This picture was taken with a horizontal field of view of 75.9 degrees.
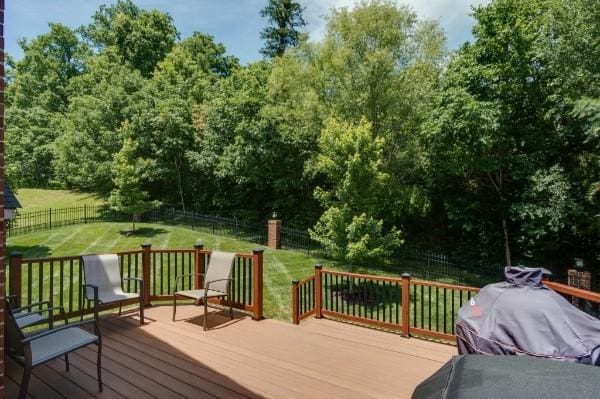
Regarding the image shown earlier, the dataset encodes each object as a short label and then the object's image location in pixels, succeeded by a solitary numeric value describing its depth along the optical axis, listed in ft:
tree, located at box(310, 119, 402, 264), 33.37
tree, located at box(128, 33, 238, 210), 60.80
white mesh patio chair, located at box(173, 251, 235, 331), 17.34
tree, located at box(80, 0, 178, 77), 92.84
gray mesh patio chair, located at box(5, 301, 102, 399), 9.13
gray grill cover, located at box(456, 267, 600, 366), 7.79
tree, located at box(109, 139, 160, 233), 52.49
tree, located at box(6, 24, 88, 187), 88.22
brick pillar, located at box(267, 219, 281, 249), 47.29
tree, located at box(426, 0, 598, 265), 38.78
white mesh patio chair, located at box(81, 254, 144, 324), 16.10
